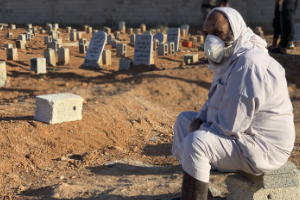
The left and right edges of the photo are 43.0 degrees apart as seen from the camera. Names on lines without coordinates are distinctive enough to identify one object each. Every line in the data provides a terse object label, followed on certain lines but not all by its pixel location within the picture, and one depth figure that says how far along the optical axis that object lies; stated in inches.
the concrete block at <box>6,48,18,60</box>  432.1
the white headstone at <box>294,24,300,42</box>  551.3
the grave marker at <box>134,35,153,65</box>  412.5
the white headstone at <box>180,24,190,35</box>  786.0
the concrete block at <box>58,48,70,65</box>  432.8
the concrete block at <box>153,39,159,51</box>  533.2
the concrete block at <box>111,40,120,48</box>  572.4
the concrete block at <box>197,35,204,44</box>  659.4
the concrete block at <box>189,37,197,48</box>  616.4
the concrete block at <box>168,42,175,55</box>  504.7
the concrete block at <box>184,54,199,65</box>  399.5
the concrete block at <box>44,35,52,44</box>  577.6
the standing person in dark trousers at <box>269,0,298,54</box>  333.1
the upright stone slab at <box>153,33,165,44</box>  571.8
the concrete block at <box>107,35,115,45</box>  600.1
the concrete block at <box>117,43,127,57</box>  501.0
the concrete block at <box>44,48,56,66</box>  422.9
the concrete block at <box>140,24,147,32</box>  810.8
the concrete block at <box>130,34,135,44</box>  630.5
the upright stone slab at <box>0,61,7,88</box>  326.0
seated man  94.8
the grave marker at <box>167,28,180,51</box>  541.3
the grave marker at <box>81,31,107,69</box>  415.8
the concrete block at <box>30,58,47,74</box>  374.3
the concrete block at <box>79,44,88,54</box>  516.7
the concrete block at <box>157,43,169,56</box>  493.4
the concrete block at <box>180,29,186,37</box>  722.8
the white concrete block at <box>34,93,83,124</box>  189.5
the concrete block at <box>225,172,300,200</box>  115.7
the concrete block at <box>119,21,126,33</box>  832.9
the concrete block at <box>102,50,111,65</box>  432.8
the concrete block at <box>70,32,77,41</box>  657.8
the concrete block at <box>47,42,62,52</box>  502.9
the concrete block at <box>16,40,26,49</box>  518.0
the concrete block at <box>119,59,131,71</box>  397.1
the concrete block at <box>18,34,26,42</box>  560.7
